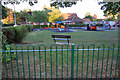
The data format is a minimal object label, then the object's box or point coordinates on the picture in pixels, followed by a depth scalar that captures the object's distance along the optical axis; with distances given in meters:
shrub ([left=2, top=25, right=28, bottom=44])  8.27
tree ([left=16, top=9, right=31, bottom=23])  49.46
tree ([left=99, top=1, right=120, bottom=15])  5.45
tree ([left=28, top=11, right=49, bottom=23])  36.56
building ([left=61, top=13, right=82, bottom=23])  47.99
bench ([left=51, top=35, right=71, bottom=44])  8.92
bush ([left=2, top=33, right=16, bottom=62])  5.23
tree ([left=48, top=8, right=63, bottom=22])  46.88
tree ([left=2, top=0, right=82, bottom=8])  5.99
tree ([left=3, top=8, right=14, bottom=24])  48.28
